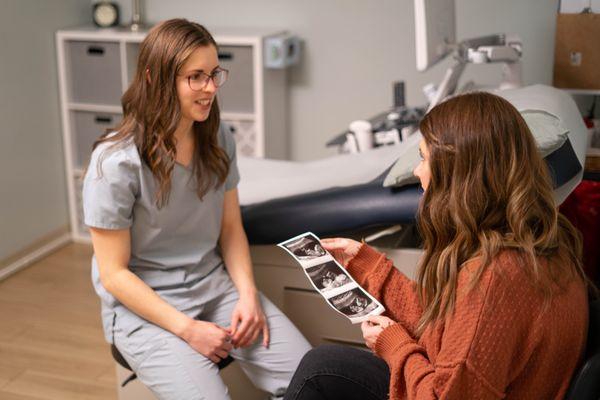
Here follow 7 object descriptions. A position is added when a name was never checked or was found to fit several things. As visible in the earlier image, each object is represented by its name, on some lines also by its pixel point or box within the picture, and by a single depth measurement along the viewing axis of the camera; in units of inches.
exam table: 68.0
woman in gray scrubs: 64.8
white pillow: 63.1
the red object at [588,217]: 84.2
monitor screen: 89.7
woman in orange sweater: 44.9
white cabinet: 123.5
